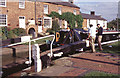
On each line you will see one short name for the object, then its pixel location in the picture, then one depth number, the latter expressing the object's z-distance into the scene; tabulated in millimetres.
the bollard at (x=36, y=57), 5312
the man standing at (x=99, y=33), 8839
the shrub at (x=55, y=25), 25062
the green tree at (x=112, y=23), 48812
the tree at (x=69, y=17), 27683
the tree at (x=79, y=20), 30819
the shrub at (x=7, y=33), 17383
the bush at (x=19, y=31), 19516
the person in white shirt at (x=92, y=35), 8523
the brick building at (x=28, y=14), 19641
